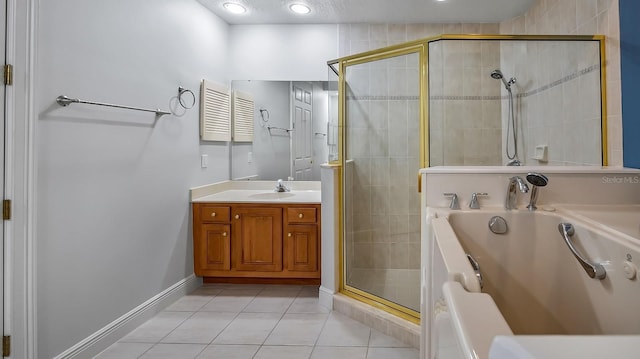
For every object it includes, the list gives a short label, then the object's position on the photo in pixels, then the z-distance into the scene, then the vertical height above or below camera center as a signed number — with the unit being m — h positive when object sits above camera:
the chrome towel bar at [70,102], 1.87 +0.44
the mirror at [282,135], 3.66 +0.49
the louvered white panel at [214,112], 3.32 +0.68
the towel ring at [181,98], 2.98 +0.73
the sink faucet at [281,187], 3.63 -0.01
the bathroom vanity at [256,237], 3.11 -0.42
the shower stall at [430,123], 2.26 +0.41
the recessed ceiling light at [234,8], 3.27 +1.57
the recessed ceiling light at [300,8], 3.28 +1.55
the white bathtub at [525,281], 0.75 -0.28
